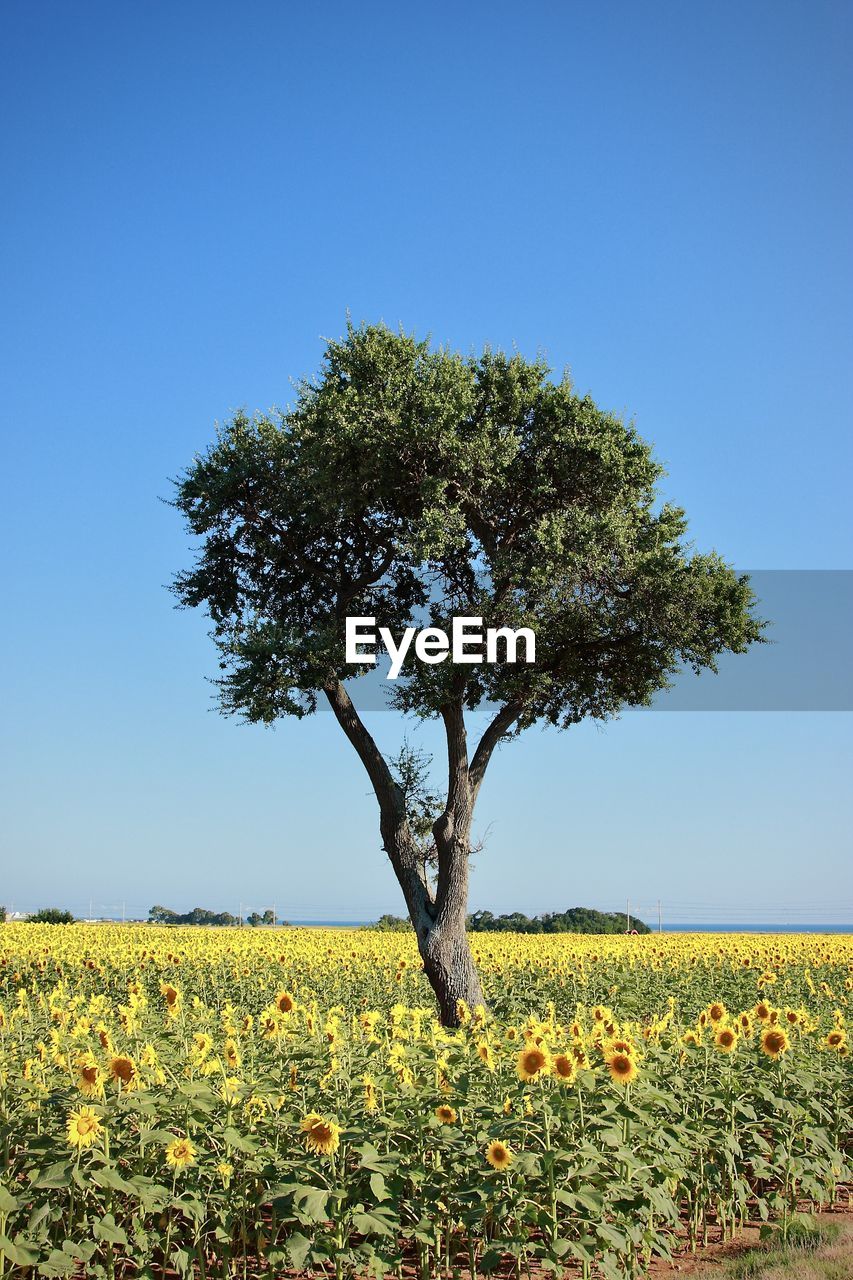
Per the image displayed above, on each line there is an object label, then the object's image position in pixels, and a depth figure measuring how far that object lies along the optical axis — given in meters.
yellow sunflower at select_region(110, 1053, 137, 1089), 5.04
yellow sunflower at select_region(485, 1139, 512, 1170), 4.95
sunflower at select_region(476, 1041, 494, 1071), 5.96
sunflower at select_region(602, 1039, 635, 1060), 5.80
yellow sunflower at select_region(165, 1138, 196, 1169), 4.89
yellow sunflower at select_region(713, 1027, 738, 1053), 6.84
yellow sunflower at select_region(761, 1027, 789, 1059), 7.03
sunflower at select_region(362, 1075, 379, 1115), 5.42
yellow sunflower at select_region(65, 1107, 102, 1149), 4.76
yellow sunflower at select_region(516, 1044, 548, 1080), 5.33
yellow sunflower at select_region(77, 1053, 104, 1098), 5.04
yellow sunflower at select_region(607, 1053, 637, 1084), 5.56
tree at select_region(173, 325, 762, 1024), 12.93
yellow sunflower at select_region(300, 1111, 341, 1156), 4.91
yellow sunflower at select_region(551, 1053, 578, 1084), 5.30
